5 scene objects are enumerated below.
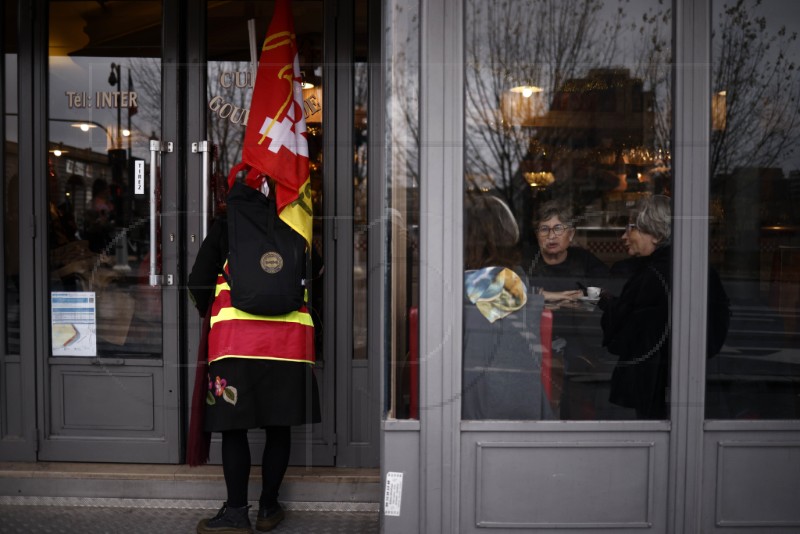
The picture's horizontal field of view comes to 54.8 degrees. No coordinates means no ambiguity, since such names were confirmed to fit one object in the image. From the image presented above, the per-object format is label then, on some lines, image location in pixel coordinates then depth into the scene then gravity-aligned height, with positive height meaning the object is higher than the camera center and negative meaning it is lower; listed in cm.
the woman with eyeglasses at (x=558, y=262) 337 -7
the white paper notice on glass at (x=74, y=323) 427 -45
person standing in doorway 349 -60
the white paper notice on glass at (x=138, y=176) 421 +36
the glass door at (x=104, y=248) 423 -3
